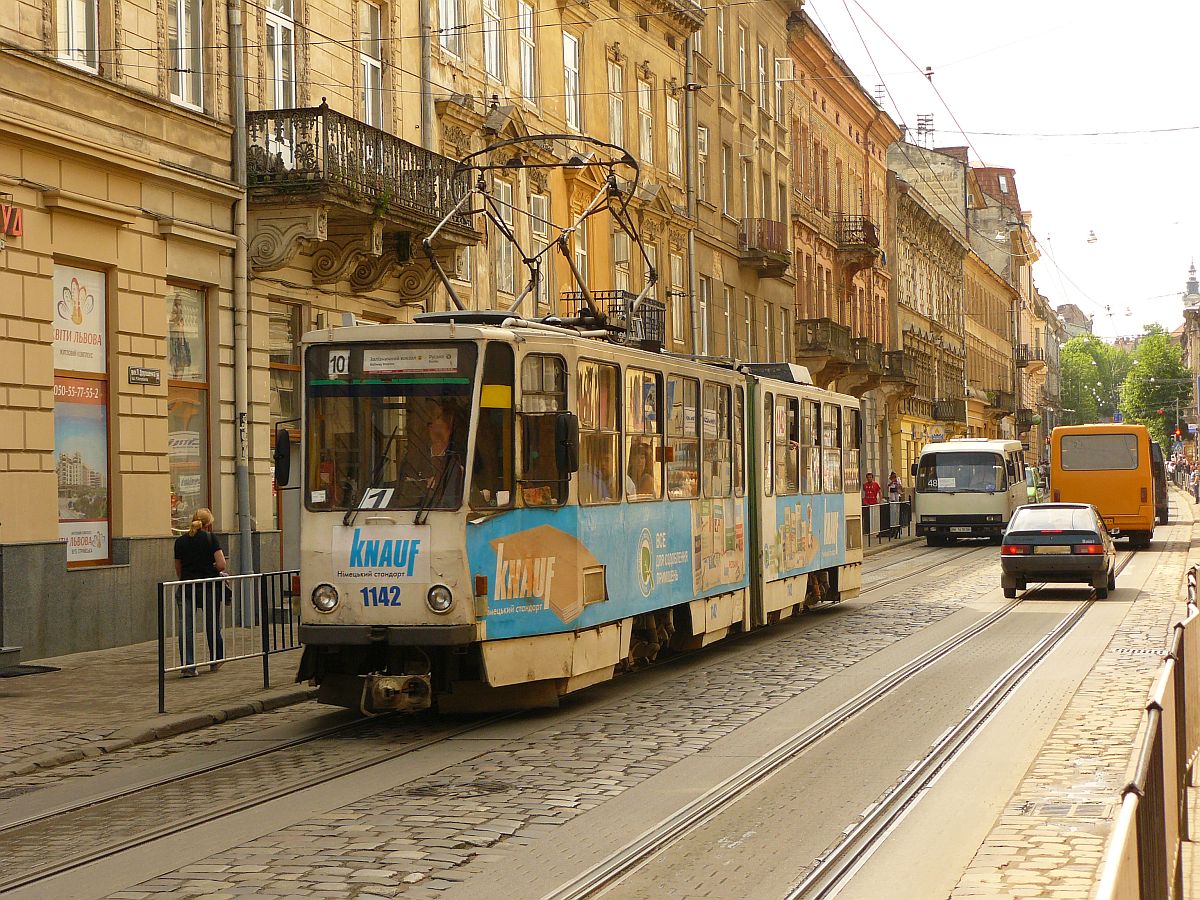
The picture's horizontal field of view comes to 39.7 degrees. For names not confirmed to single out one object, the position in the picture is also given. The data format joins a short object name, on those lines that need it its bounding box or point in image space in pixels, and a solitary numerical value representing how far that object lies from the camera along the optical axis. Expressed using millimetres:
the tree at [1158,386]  118225
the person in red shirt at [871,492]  45000
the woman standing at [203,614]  14031
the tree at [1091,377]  159625
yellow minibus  36875
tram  11844
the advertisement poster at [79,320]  18000
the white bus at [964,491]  41188
